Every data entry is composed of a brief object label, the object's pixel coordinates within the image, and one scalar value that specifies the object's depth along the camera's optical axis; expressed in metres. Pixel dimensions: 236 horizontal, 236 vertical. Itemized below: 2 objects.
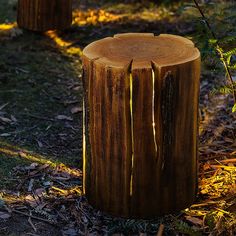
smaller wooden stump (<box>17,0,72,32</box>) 6.61
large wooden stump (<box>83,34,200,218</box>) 3.11
